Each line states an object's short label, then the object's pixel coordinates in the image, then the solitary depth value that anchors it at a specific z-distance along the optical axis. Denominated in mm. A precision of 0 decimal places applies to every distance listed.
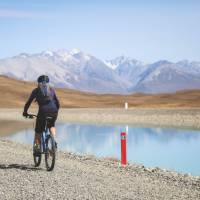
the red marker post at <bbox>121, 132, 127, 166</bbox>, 17703
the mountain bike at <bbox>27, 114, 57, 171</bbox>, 13812
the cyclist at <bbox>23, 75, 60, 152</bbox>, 13922
